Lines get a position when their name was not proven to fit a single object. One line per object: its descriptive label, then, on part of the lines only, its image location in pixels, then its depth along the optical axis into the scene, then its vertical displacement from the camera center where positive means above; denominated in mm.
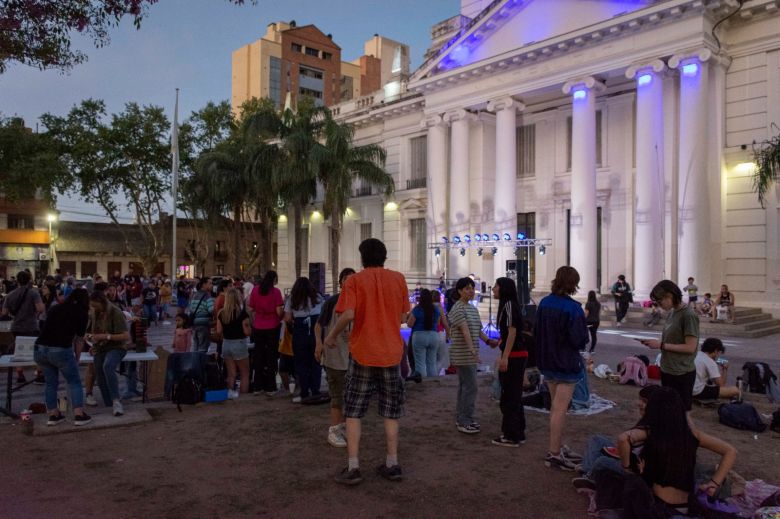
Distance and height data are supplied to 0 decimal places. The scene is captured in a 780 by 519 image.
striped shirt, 6250 -720
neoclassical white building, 18875 +4754
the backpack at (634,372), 9352 -1731
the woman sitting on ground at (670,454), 3781 -1236
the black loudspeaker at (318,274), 19405 -366
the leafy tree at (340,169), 26312 +4304
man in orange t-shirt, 4836 -684
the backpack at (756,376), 8578 -1636
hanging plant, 11396 +1982
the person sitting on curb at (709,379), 7777 -1533
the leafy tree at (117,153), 33812 +6322
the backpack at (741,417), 6742 -1768
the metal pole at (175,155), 28812 +5276
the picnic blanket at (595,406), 7449 -1861
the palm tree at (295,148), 26312 +5118
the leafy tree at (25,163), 29109 +4978
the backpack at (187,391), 7535 -1645
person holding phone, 5340 -713
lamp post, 45531 +3381
